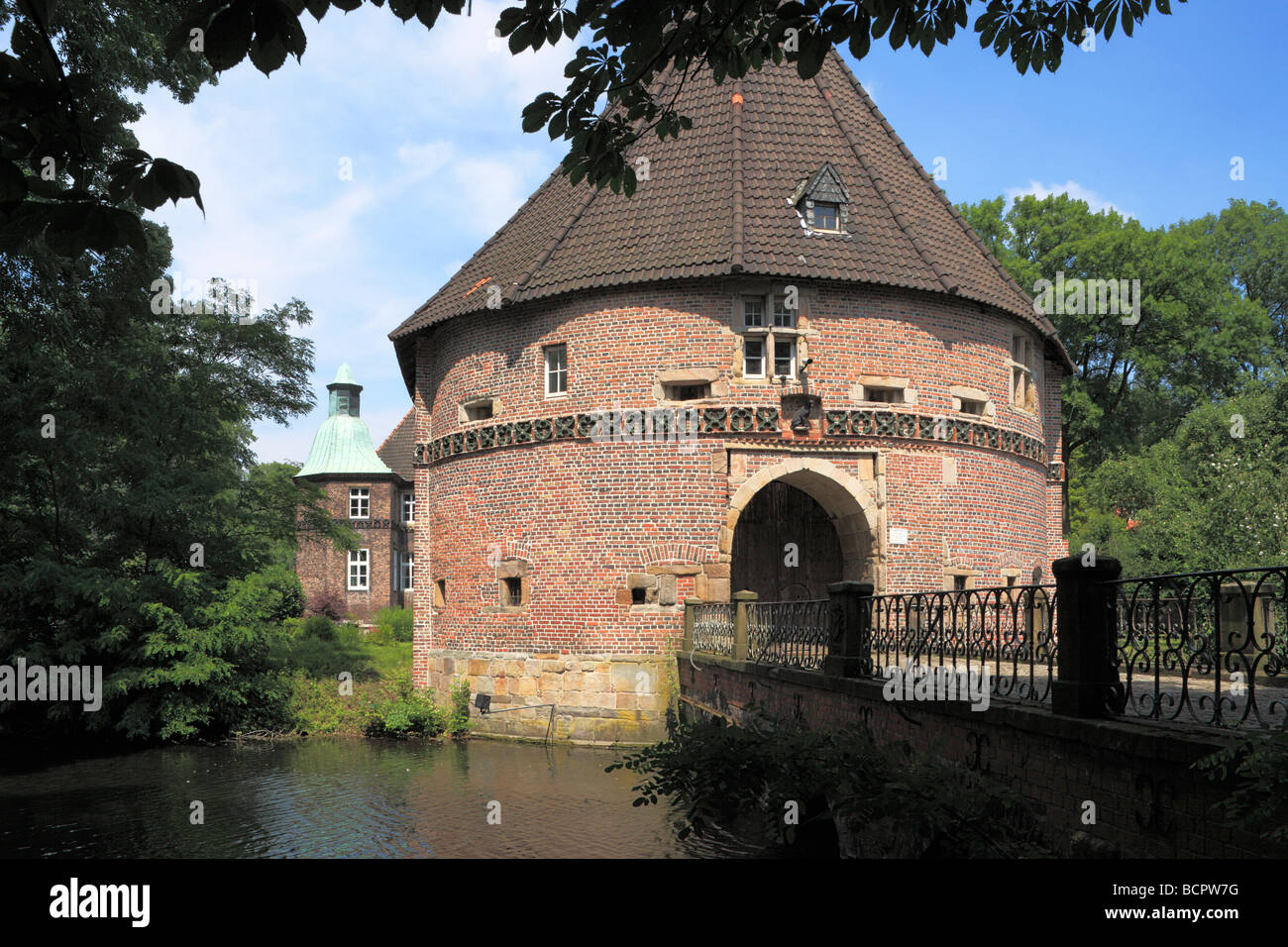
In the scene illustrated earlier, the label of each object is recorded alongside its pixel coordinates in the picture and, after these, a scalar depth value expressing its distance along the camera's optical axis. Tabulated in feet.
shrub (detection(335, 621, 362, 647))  113.80
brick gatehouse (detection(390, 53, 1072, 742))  60.95
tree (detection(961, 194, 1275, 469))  104.58
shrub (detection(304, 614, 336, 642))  113.91
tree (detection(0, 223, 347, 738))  57.16
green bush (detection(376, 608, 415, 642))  126.52
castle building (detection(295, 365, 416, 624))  155.22
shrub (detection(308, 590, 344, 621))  149.89
